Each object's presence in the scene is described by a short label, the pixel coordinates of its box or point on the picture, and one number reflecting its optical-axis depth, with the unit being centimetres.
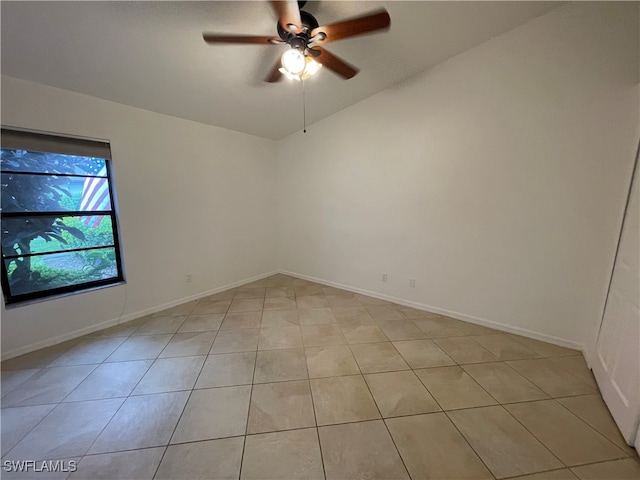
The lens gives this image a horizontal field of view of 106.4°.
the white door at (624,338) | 139
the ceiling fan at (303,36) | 146
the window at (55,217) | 214
